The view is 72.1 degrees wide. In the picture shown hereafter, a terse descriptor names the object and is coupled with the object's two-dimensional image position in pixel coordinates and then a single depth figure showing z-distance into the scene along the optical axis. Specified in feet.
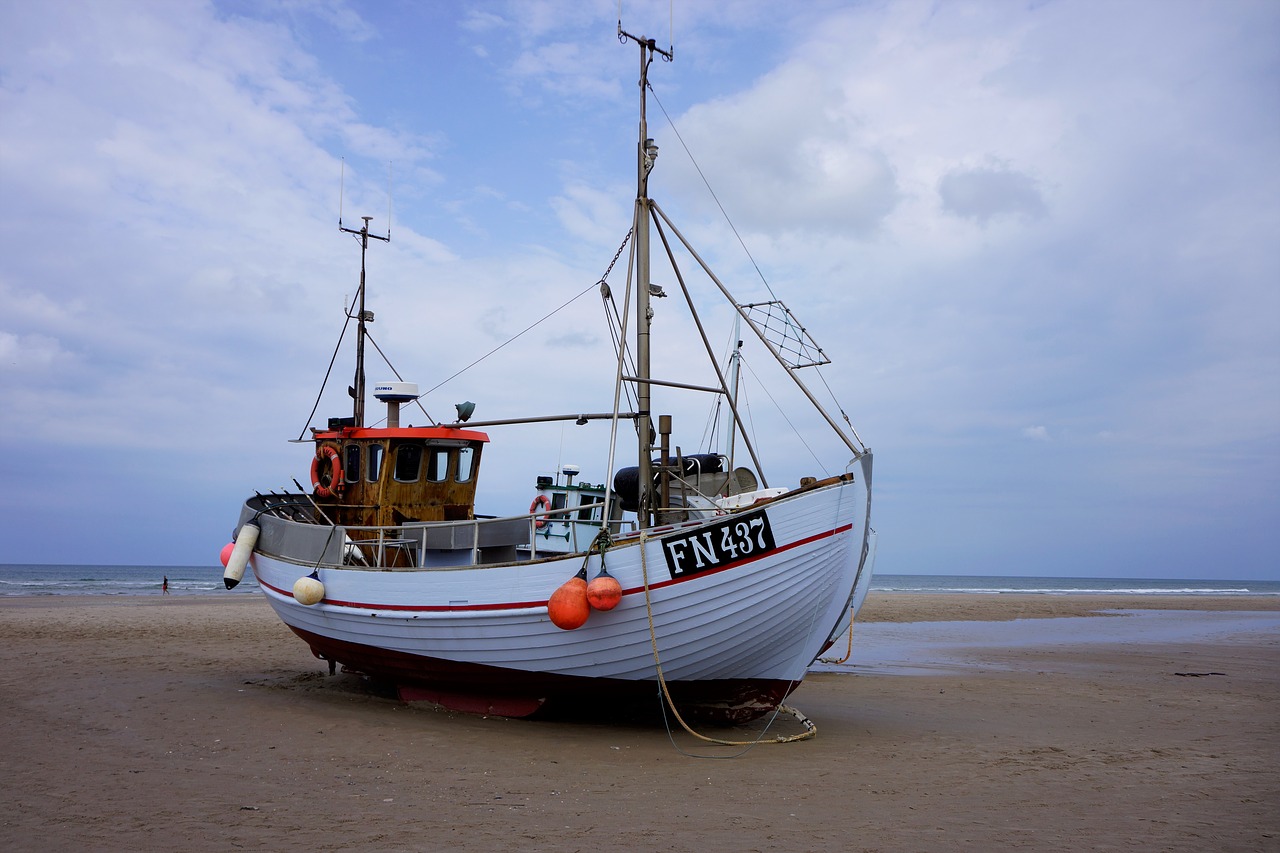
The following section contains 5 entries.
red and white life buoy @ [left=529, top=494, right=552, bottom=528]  69.97
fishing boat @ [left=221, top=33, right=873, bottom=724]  27.99
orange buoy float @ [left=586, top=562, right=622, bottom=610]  27.58
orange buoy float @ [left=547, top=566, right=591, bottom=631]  27.73
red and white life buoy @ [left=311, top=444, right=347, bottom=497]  42.09
